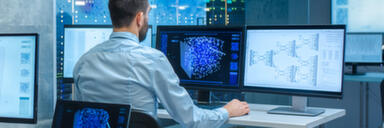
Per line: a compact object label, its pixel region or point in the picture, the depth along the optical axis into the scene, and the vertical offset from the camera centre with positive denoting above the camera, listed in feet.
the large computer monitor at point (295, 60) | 6.89 +0.03
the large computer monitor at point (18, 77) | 5.61 -0.23
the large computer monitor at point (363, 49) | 15.02 +0.45
